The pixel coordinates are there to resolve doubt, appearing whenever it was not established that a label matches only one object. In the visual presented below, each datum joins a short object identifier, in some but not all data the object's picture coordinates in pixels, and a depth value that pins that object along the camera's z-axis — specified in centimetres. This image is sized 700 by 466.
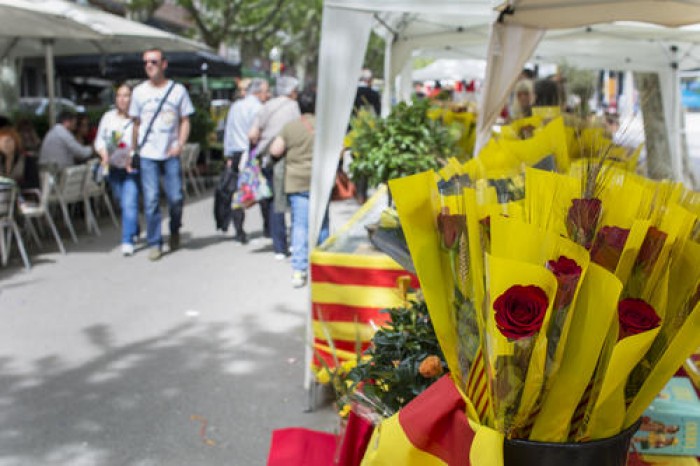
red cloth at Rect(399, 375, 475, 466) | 188
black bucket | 178
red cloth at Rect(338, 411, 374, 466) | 262
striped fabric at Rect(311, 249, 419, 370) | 473
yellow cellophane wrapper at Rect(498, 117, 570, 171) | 317
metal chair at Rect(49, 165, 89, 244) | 984
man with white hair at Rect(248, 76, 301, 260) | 859
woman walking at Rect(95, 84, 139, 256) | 891
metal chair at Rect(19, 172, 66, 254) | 902
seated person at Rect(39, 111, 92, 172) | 1055
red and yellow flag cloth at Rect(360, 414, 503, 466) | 176
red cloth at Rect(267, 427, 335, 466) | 288
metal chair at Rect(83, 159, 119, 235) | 1039
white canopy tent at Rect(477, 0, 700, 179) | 387
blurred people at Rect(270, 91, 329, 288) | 771
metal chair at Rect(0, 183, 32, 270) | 816
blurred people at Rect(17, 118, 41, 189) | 945
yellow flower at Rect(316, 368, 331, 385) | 380
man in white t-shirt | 880
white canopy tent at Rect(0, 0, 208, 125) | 910
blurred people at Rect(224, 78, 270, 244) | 999
